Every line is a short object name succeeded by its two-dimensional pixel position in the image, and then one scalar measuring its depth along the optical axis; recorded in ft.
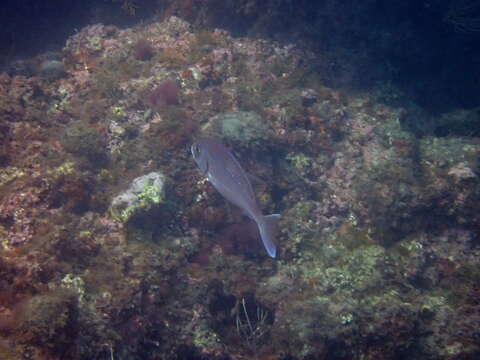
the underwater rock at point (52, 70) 24.53
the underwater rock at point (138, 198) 16.40
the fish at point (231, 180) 12.62
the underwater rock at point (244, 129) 19.40
